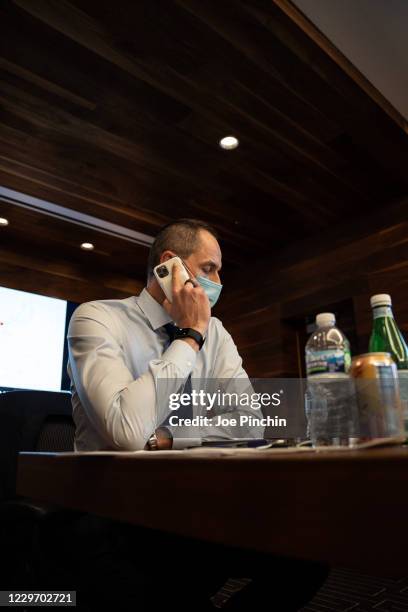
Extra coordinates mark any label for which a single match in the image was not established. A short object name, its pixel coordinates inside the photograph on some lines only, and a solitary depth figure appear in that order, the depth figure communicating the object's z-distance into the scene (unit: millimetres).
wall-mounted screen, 3678
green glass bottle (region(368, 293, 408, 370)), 783
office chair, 902
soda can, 550
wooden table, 285
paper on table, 439
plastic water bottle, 640
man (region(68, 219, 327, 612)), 776
